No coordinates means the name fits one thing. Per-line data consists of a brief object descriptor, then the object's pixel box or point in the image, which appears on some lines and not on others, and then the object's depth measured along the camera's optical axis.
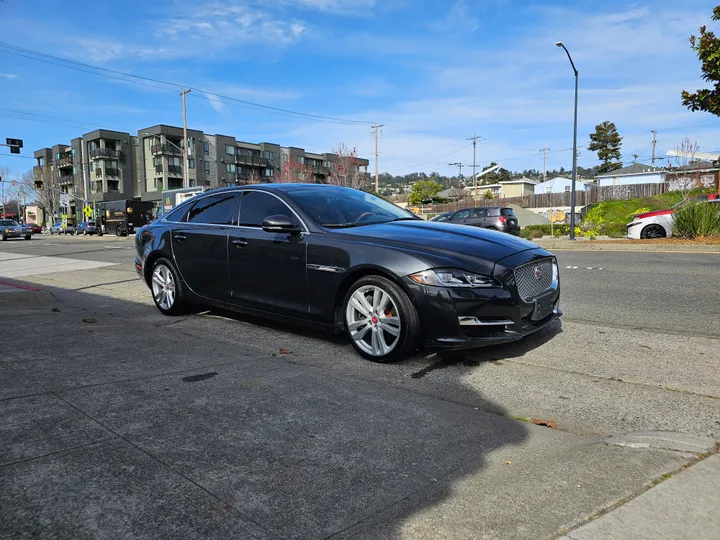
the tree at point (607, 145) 86.06
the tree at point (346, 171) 59.97
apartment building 75.38
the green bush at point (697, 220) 15.54
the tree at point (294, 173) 66.79
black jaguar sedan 4.01
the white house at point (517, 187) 92.50
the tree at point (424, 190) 84.94
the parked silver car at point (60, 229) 63.43
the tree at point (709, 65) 13.64
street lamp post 20.67
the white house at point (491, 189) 98.84
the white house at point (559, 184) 75.94
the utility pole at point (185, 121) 41.62
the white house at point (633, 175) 60.31
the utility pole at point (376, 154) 56.38
